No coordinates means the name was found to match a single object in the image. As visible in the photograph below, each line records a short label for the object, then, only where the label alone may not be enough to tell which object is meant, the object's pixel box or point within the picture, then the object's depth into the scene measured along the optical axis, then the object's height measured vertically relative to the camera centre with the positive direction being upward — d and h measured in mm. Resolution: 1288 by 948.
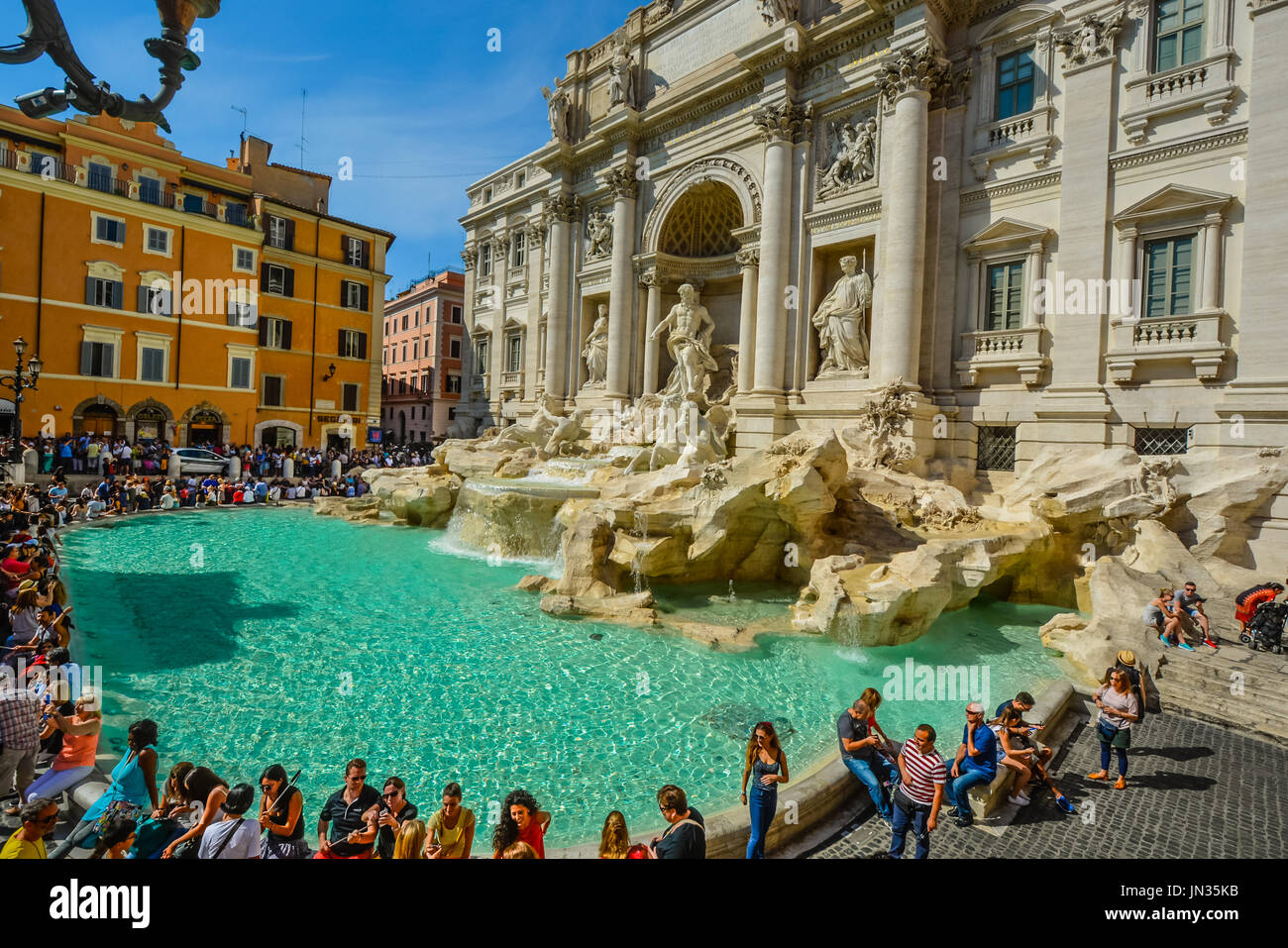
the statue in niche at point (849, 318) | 16312 +4143
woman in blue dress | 3920 -2067
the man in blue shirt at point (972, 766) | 4723 -2187
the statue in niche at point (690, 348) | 18828 +3748
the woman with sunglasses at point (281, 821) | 3566 -2093
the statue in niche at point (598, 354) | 23672 +4287
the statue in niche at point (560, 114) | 24688 +13912
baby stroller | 7809 -1737
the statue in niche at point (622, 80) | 22172 +13786
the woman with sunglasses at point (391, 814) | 3553 -2068
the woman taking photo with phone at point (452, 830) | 3514 -2080
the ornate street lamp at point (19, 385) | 14662 +1550
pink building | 41188 +7215
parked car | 22406 -300
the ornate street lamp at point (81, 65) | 2885 +1907
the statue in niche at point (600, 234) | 23906 +8953
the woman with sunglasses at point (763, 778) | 4035 -1976
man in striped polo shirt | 4281 -2194
